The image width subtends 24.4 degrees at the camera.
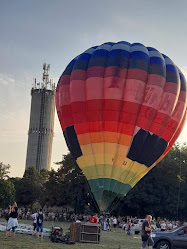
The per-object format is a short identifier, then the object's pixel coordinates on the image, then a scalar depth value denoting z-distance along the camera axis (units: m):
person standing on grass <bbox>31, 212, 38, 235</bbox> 21.55
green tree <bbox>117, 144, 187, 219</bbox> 51.81
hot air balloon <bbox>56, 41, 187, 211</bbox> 25.97
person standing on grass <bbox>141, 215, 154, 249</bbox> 15.55
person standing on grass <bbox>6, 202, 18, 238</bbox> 18.00
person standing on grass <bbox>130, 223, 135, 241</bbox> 27.36
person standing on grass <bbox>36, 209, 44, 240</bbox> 20.02
